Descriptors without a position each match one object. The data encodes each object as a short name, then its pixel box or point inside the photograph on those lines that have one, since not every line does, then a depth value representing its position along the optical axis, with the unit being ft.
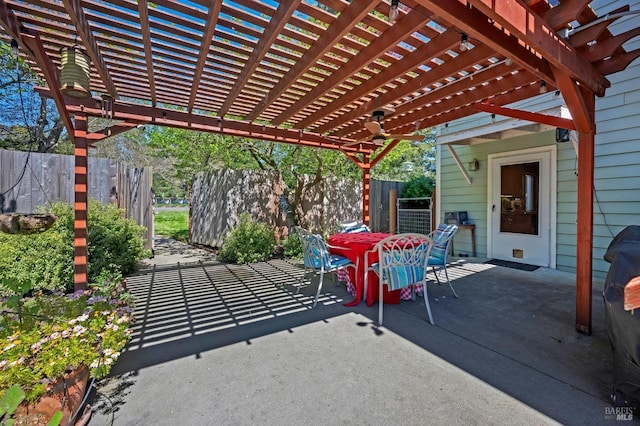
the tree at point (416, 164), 48.88
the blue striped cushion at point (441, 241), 12.23
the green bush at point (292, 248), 20.38
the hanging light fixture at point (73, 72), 7.12
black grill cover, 4.96
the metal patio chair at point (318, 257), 11.22
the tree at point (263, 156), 20.68
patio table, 11.08
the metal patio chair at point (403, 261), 9.75
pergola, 6.58
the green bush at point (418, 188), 26.11
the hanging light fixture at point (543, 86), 9.91
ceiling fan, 11.85
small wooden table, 19.51
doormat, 16.07
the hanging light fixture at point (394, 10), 5.69
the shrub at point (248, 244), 18.75
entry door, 15.94
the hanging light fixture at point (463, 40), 7.09
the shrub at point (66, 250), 11.61
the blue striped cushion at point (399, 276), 9.82
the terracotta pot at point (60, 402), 4.69
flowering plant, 4.96
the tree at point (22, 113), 20.77
